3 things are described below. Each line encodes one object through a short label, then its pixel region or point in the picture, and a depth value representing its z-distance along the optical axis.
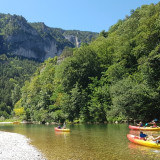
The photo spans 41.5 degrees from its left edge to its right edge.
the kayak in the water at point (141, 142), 15.96
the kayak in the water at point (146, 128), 26.01
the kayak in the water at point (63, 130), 29.14
